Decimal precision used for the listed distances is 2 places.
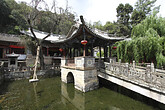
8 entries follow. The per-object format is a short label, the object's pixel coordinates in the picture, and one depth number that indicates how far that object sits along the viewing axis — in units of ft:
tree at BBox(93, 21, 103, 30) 161.99
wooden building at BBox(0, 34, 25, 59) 49.93
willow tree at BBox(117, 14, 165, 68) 23.91
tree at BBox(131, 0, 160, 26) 75.45
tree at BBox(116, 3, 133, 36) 89.99
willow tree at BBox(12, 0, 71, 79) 36.49
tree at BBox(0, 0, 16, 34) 76.02
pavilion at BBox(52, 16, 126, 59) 21.44
